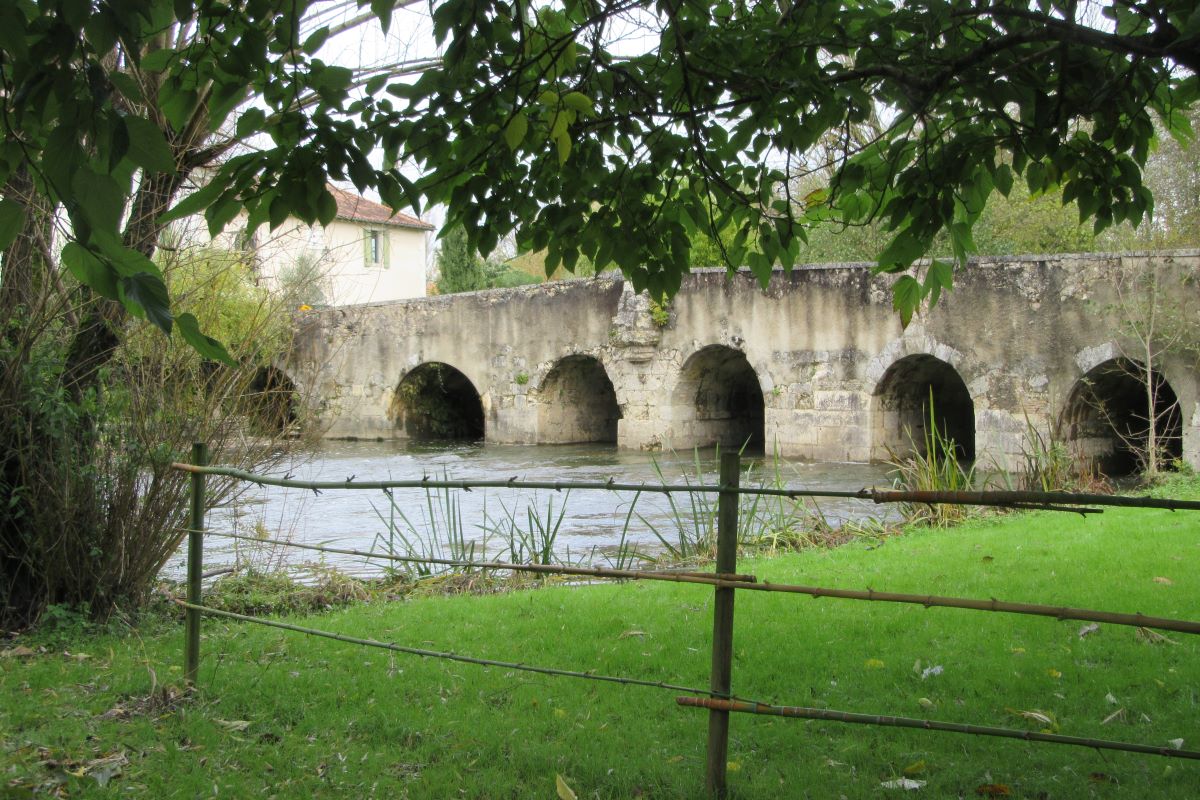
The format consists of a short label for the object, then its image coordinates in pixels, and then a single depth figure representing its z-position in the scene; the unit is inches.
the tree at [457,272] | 1266.0
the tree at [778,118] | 134.0
